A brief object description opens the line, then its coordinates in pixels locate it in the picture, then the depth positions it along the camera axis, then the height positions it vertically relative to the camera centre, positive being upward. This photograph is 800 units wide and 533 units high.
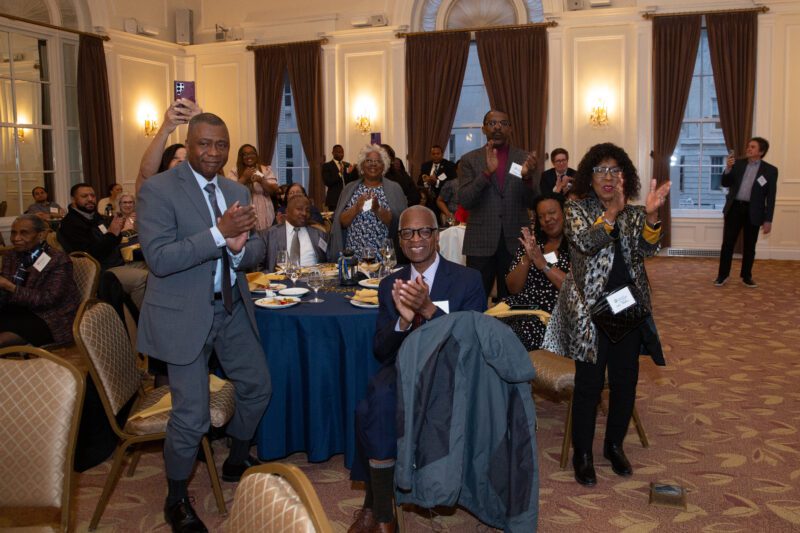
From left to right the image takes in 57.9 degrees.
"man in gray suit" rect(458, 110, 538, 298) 4.82 -0.16
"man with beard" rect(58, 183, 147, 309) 5.82 -0.49
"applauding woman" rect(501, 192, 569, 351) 4.10 -0.57
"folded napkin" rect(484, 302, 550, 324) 3.76 -0.70
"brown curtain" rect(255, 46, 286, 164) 12.94 +1.55
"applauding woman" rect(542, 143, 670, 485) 3.20 -0.50
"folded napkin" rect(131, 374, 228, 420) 3.10 -0.99
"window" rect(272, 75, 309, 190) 13.33 +0.51
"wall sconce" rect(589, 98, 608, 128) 11.30 +0.98
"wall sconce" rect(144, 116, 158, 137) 12.69 +0.96
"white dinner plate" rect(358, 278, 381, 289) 4.03 -0.58
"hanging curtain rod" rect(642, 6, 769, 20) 10.54 +2.41
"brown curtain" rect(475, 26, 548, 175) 11.43 +1.60
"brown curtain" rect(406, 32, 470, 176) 11.88 +1.52
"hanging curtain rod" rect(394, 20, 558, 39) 11.27 +2.38
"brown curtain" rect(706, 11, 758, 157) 10.69 +1.59
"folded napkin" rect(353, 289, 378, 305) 3.62 -0.60
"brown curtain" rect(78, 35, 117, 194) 11.45 +1.06
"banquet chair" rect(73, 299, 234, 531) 2.93 -0.85
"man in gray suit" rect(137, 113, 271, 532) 2.73 -0.38
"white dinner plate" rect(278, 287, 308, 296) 3.87 -0.60
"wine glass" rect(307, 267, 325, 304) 3.75 -0.53
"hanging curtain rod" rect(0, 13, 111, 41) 10.52 +2.34
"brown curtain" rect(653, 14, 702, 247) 10.85 +1.51
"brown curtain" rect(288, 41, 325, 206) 12.64 +1.38
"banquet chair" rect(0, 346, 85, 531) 2.13 -0.79
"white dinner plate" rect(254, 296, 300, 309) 3.53 -0.61
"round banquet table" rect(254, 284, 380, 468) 3.48 -0.94
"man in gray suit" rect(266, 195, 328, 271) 4.96 -0.40
